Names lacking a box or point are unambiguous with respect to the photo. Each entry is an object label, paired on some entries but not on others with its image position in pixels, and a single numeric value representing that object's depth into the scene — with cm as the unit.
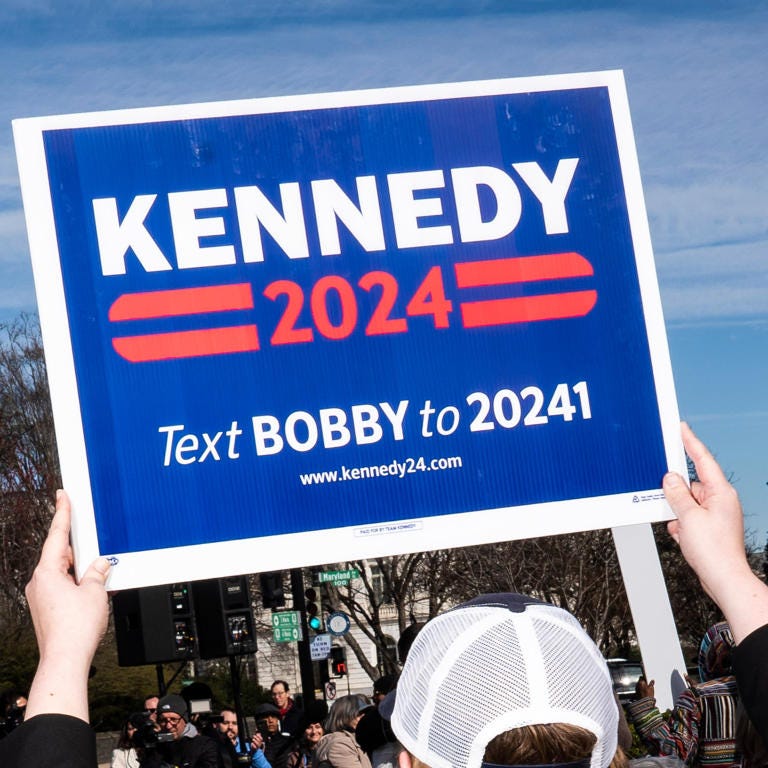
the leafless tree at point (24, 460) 4678
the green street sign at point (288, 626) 1848
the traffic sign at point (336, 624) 2198
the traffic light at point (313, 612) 1988
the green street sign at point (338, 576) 1846
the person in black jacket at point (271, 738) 1235
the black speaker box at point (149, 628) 1480
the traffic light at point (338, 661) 2092
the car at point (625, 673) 2789
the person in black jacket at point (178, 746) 960
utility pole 1757
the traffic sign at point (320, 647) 1973
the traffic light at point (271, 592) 1744
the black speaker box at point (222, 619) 1560
